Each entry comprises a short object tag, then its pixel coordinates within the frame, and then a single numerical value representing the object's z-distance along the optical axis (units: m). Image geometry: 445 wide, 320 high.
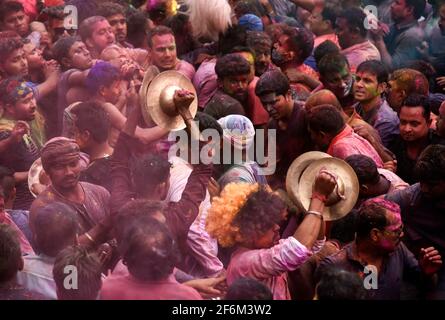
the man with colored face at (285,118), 13.36
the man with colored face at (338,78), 14.55
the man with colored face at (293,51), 15.53
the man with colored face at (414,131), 13.56
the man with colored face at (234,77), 14.05
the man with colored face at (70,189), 11.57
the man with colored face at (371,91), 14.76
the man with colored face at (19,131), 13.14
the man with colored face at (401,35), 17.46
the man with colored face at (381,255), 10.84
